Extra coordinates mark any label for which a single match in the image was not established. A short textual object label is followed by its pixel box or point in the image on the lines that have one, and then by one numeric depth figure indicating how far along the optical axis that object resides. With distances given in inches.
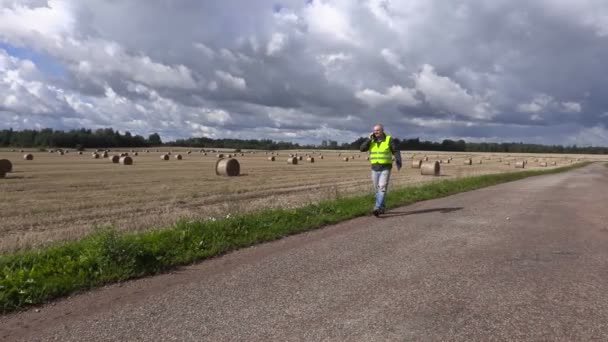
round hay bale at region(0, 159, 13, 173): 1026.8
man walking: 451.8
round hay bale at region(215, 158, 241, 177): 1202.6
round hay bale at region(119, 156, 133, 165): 1752.7
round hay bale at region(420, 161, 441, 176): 1424.7
